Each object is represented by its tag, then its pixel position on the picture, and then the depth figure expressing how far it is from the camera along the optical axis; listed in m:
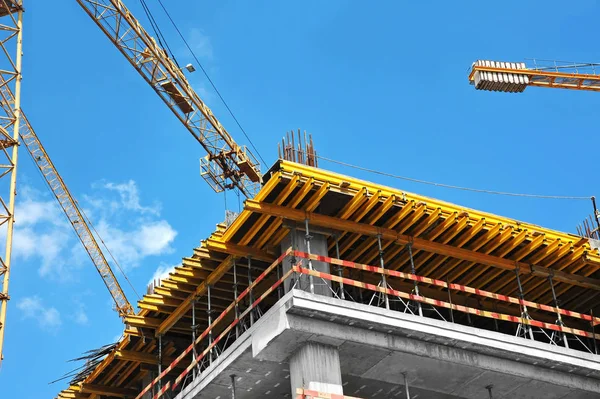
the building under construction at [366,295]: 27.50
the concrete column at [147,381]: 36.48
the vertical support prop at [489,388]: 29.83
